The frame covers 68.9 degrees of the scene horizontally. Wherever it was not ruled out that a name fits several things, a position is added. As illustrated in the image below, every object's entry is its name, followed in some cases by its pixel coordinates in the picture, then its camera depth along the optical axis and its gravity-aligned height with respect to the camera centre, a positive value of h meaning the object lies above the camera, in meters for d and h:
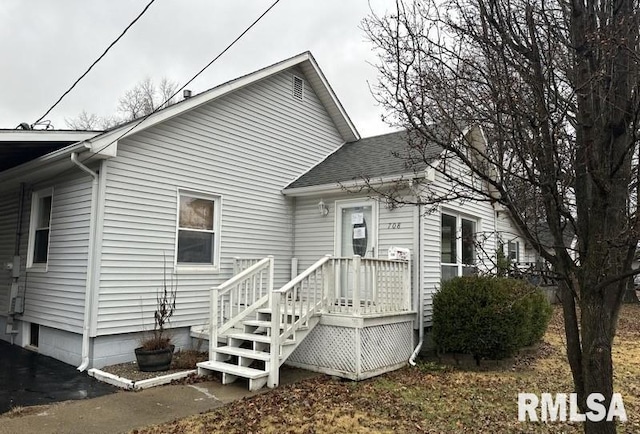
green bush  7.57 -0.90
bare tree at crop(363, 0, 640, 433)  2.95 +0.94
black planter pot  6.82 -1.49
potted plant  6.84 -1.35
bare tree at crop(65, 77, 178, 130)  33.72 +11.16
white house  7.11 +0.38
